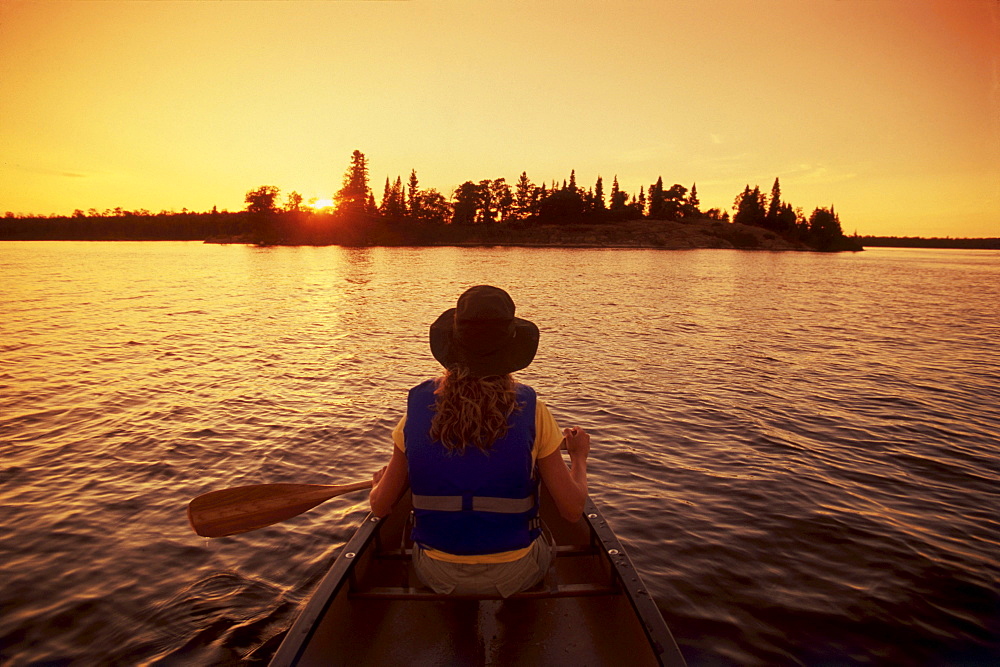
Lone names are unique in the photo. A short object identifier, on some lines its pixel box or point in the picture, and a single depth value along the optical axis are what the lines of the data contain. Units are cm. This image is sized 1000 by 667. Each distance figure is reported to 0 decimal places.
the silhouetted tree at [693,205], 16912
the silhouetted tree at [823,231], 15225
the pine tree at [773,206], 16225
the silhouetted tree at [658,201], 16422
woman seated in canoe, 276
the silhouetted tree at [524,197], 15588
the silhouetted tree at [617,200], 16562
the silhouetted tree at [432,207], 14275
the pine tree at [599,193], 16062
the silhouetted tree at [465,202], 14575
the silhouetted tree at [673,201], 16412
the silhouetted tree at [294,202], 13388
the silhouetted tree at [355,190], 12350
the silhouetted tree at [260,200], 12394
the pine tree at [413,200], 14100
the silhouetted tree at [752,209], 16538
